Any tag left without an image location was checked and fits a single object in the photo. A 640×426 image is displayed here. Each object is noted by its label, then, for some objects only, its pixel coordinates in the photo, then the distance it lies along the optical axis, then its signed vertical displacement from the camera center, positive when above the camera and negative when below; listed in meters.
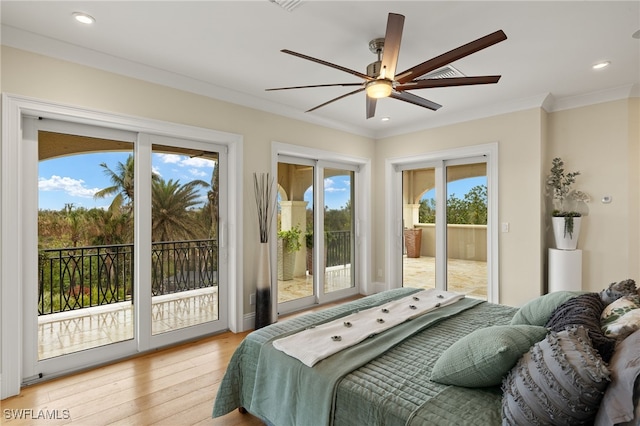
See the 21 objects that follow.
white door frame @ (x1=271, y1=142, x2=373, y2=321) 4.78 +0.00
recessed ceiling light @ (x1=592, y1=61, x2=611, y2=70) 2.96 +1.34
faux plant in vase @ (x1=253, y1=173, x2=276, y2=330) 3.72 -0.34
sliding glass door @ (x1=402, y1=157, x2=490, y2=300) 4.45 -0.19
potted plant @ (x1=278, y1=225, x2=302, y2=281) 4.46 -0.50
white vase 3.62 -0.26
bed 1.35 -0.78
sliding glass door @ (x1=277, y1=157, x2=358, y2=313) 4.48 -0.29
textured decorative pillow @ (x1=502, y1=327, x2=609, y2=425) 1.04 -0.58
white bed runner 1.81 -0.74
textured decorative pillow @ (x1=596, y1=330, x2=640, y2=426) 0.97 -0.55
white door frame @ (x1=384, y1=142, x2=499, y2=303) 4.13 +0.09
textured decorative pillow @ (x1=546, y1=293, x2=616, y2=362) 1.26 -0.49
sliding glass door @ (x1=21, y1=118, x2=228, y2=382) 2.71 -0.27
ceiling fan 1.79 +0.92
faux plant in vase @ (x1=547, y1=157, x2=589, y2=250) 3.63 +0.07
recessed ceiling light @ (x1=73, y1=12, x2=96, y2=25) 2.23 +1.36
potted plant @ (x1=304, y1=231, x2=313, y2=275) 4.75 -0.51
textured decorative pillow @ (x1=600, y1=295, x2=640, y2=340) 1.35 -0.47
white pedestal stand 3.61 -0.64
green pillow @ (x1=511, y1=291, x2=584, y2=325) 1.87 -0.57
